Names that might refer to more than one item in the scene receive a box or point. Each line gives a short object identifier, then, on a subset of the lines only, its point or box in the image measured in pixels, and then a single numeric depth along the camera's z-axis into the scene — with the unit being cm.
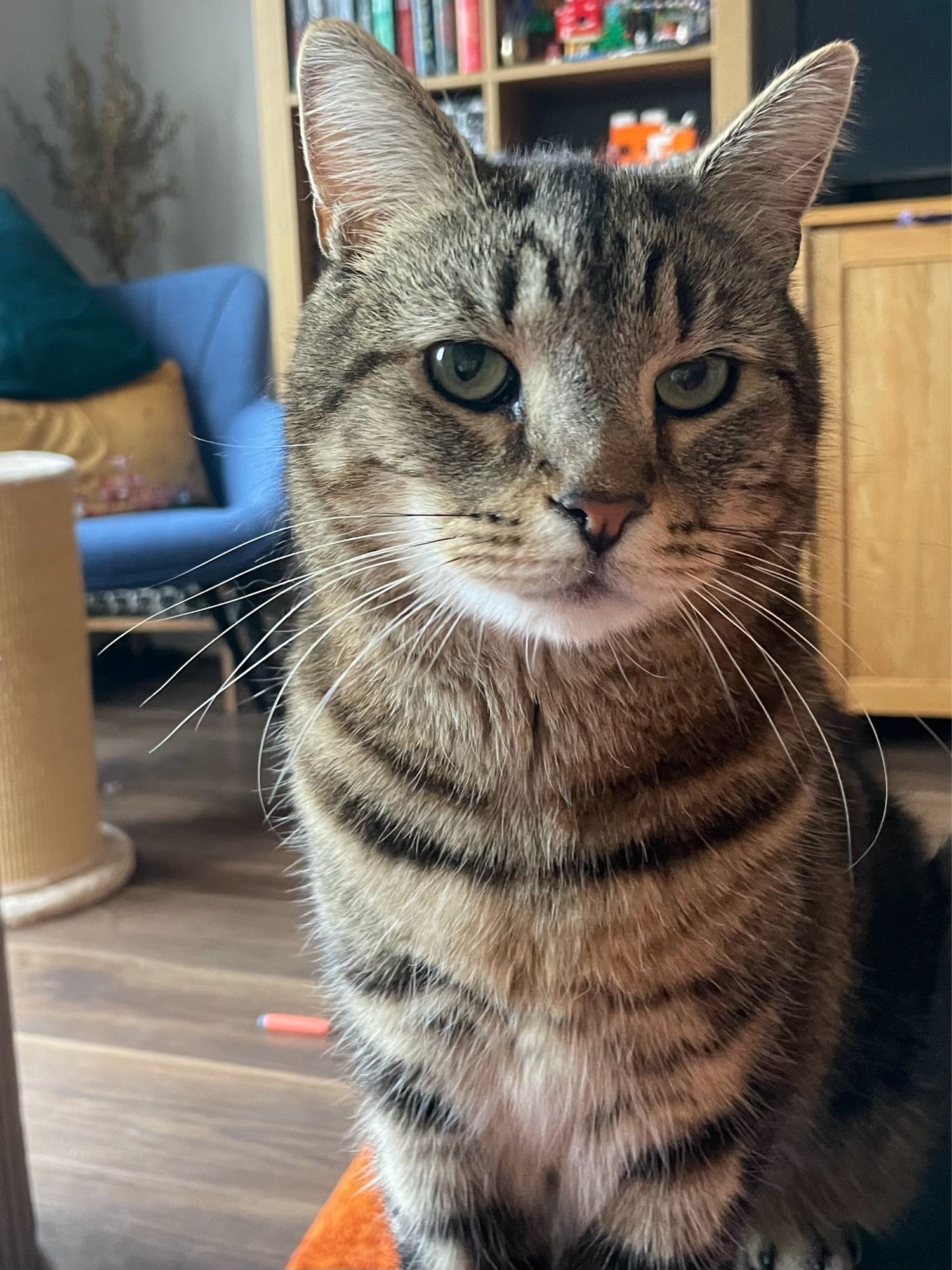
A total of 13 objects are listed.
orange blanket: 86
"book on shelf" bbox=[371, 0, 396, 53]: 118
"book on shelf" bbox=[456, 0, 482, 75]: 118
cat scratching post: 144
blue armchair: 177
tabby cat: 56
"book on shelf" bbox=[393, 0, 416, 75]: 117
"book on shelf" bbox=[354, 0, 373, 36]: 121
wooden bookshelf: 119
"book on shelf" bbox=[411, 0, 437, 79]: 116
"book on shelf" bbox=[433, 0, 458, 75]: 115
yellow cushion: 202
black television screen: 105
